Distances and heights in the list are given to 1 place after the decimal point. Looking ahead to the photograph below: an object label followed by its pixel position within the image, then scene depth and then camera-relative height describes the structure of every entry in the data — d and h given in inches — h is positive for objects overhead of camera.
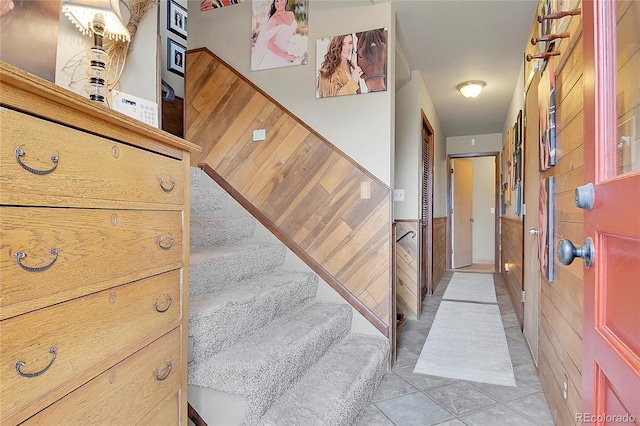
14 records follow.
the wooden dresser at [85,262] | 26.5 -4.7
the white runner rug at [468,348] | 90.0 -41.9
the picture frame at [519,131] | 128.8 +29.7
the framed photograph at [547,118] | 70.1 +19.4
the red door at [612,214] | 23.2 -0.3
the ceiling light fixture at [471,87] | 150.8 +53.2
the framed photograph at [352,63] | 93.5 +40.3
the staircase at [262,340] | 57.3 -25.4
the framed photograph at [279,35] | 101.4 +52.3
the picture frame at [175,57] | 120.3 +54.3
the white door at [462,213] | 259.3 -2.3
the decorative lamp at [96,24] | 45.6 +26.5
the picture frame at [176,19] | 119.6 +67.3
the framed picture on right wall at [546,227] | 66.4 -3.5
